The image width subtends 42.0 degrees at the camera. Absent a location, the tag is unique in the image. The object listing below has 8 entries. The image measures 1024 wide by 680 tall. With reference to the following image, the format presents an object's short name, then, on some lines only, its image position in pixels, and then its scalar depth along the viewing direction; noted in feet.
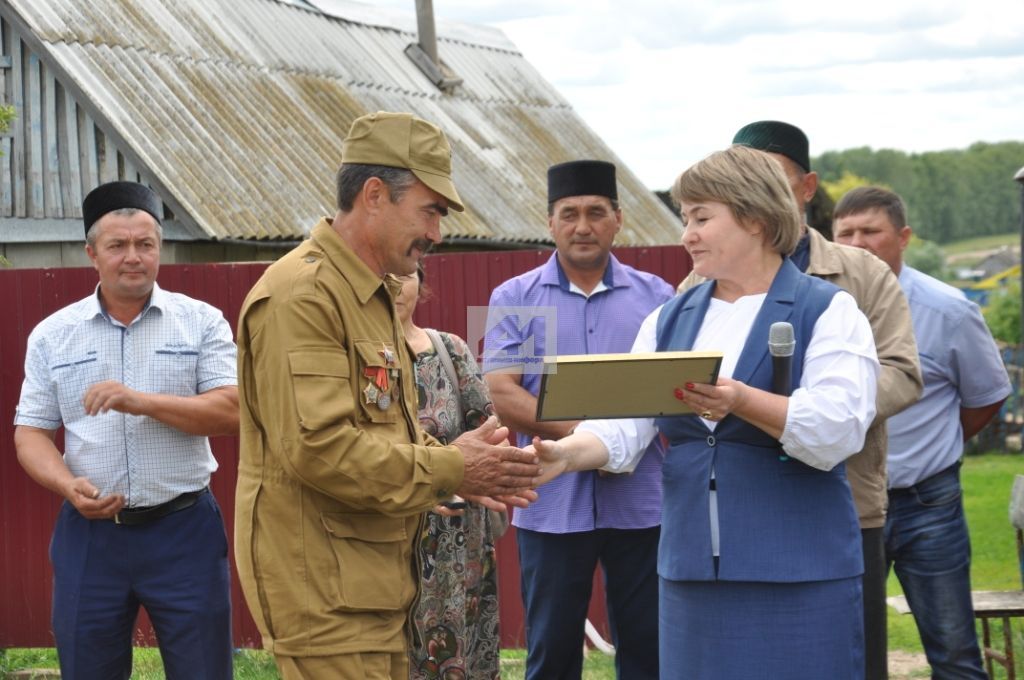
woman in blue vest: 11.01
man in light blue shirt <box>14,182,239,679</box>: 15.25
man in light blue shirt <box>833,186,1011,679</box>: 17.21
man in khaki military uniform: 10.37
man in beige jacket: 13.38
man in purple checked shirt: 16.46
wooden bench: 19.15
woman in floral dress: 14.39
